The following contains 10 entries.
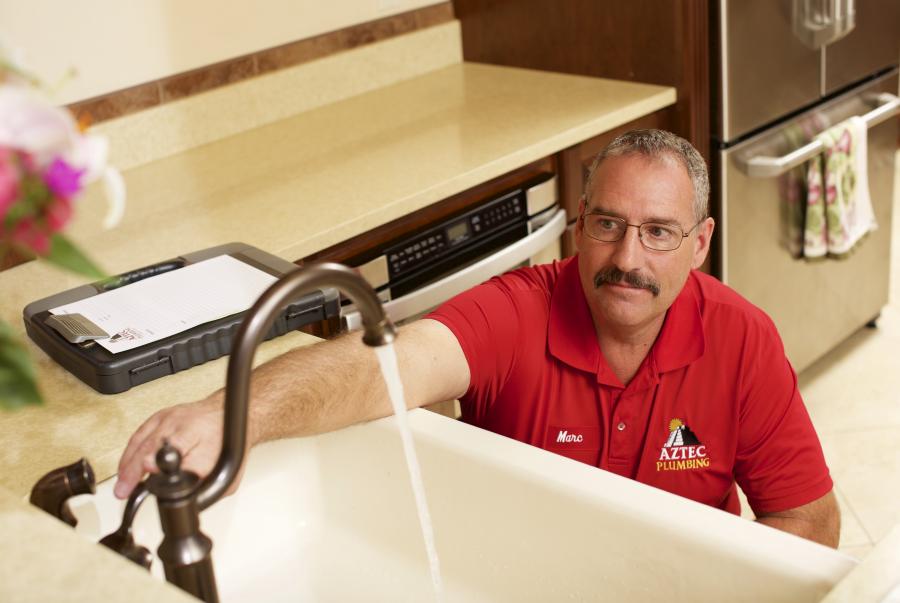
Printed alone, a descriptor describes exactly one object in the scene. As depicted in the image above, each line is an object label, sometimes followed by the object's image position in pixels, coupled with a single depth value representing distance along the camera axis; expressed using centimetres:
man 154
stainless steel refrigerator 251
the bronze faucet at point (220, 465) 81
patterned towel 271
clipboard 136
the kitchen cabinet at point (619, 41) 242
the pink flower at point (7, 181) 51
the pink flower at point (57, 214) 55
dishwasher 199
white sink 106
